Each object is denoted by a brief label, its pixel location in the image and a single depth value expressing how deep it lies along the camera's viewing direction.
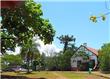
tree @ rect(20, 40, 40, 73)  20.37
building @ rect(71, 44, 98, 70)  26.96
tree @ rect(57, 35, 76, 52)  36.20
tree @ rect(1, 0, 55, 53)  12.57
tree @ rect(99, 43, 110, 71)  18.94
